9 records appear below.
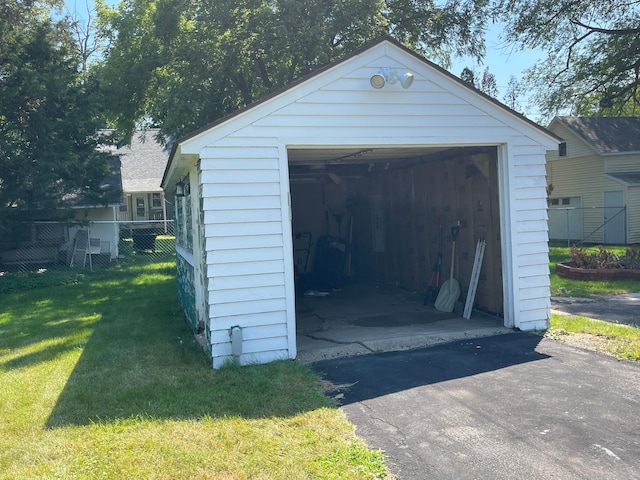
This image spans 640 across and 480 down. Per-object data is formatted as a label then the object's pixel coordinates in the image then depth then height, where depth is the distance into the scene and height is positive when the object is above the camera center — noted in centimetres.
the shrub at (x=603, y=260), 1271 -110
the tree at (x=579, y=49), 2119 +682
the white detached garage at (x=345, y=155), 627 +52
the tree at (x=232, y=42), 1491 +527
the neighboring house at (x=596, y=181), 2152 +134
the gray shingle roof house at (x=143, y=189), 2784 +206
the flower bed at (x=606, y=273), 1241 -135
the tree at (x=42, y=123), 1570 +325
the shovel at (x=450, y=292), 901 -120
